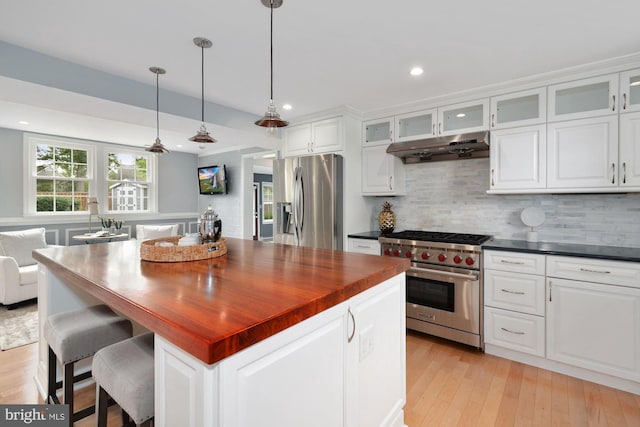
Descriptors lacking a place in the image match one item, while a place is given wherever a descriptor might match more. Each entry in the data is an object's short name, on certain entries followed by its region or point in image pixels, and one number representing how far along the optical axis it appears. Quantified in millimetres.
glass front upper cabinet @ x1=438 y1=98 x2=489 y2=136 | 2992
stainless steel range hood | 2943
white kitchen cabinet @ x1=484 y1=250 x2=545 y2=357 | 2488
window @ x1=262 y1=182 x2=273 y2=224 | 9214
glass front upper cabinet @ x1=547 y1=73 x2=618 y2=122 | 2426
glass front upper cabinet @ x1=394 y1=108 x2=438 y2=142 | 3289
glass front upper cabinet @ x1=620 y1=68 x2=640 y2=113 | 2348
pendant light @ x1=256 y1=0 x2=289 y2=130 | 1757
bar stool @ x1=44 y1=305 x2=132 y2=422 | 1525
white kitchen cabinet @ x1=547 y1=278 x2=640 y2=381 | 2150
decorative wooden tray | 1650
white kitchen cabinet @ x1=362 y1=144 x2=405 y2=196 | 3645
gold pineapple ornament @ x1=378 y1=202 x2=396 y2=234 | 3732
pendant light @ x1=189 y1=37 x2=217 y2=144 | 2197
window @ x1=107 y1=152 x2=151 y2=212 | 5803
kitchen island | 792
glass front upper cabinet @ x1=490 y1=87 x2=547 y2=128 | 2701
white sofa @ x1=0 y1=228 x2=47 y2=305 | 3648
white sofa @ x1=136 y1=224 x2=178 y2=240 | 5715
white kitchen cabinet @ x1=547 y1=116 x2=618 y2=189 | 2418
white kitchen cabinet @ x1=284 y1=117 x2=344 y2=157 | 3662
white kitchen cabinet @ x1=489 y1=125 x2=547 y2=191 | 2699
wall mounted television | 6203
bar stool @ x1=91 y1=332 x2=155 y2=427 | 1067
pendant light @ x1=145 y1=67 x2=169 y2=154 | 2934
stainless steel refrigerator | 3580
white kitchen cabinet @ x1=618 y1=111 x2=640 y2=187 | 2328
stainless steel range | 2752
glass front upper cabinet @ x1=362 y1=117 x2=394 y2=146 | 3633
